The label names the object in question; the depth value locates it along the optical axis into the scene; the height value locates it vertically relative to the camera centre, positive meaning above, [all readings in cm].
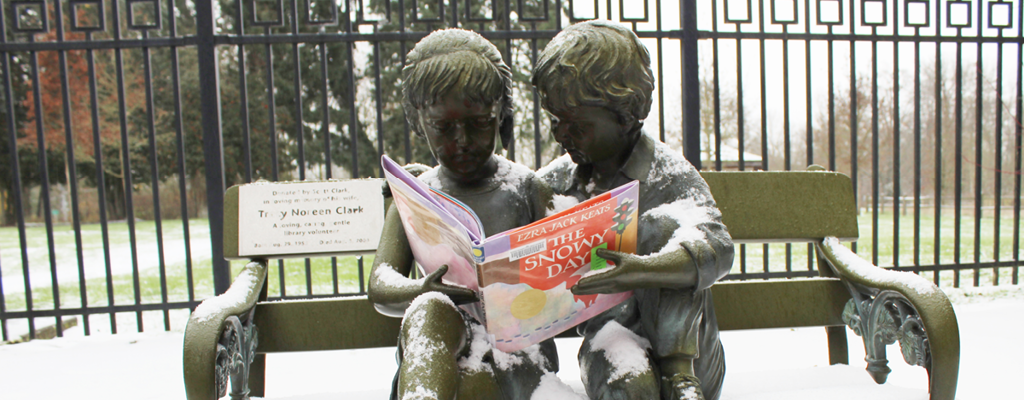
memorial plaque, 197 -29
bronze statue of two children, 104 -22
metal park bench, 136 -56
